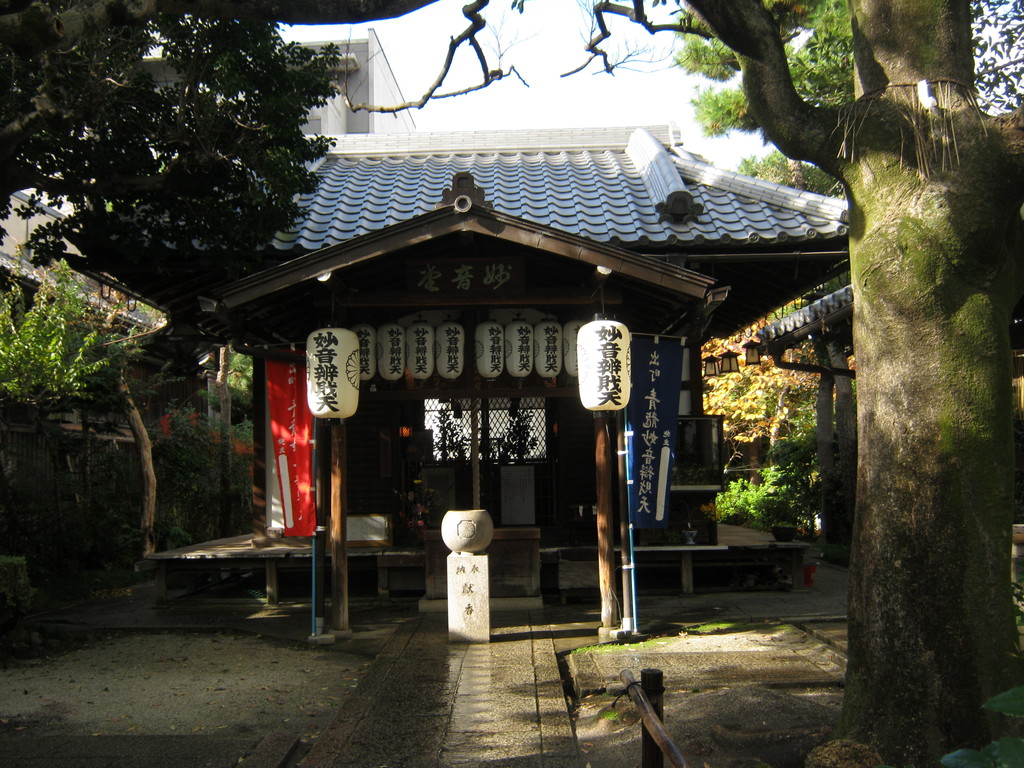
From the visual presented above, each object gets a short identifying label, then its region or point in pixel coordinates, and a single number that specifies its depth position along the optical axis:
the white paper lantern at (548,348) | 10.81
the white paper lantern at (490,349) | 10.83
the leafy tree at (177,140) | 9.64
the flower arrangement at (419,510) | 13.30
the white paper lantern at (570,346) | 10.77
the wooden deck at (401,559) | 12.52
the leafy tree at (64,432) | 13.42
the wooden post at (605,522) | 9.82
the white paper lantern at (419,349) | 10.81
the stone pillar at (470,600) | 9.73
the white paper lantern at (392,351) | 10.77
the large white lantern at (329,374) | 9.98
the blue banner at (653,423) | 10.61
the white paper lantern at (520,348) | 10.83
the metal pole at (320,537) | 10.41
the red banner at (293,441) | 10.93
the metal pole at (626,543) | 9.78
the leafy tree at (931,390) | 4.87
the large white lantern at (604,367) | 9.73
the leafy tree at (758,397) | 25.73
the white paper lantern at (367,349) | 10.66
